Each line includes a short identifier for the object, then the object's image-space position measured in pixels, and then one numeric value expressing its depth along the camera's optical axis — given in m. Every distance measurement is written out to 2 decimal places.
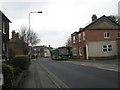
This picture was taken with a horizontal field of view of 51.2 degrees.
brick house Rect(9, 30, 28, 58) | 23.25
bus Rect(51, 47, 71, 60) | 28.40
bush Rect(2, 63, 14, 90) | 4.09
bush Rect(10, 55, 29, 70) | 8.89
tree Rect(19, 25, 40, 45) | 42.09
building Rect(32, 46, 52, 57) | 89.92
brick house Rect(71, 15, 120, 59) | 25.66
